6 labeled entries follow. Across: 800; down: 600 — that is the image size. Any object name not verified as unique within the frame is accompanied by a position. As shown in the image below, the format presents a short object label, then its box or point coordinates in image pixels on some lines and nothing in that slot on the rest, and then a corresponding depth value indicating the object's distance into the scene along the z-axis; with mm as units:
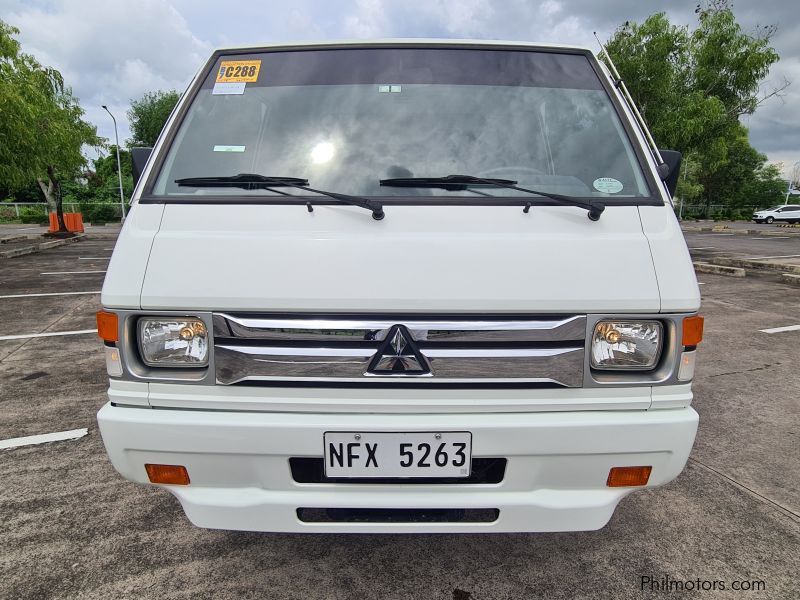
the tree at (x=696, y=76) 13891
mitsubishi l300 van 1793
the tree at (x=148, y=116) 46625
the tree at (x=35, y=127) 12523
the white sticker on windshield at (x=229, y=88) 2473
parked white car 40594
